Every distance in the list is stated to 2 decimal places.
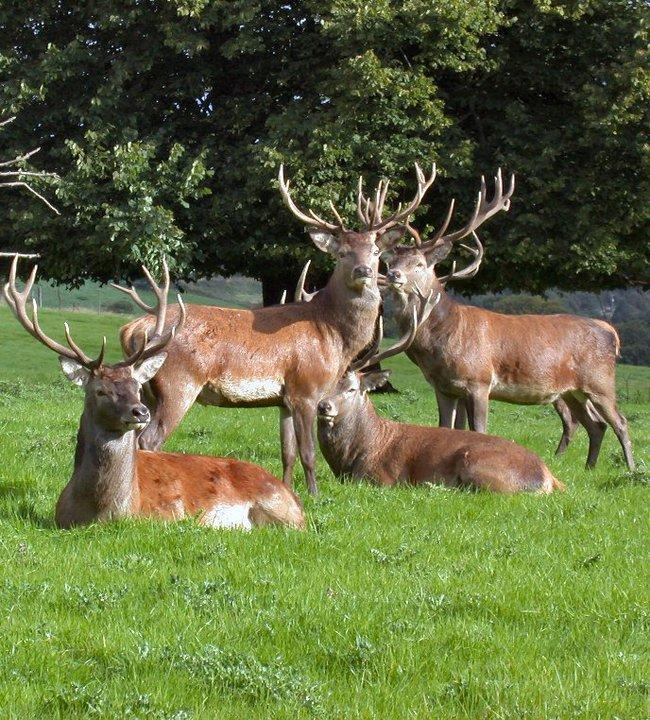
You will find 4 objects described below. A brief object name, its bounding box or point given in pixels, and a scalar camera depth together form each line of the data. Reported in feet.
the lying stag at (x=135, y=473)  48.26
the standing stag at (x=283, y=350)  62.28
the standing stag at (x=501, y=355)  79.71
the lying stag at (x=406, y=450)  62.75
